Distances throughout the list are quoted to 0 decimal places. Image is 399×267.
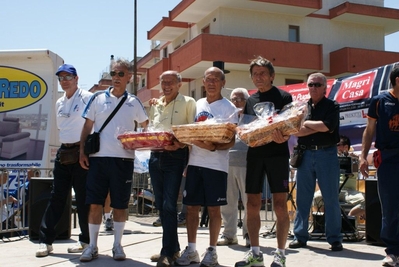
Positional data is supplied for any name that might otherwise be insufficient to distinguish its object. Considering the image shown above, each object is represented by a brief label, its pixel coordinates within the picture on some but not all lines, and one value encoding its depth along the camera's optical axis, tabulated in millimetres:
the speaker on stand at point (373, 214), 6664
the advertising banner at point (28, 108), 10359
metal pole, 28719
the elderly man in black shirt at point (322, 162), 6281
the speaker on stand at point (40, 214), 7214
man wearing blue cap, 6148
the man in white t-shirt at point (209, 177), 5277
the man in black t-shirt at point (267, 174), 5047
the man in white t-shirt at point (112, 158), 5652
